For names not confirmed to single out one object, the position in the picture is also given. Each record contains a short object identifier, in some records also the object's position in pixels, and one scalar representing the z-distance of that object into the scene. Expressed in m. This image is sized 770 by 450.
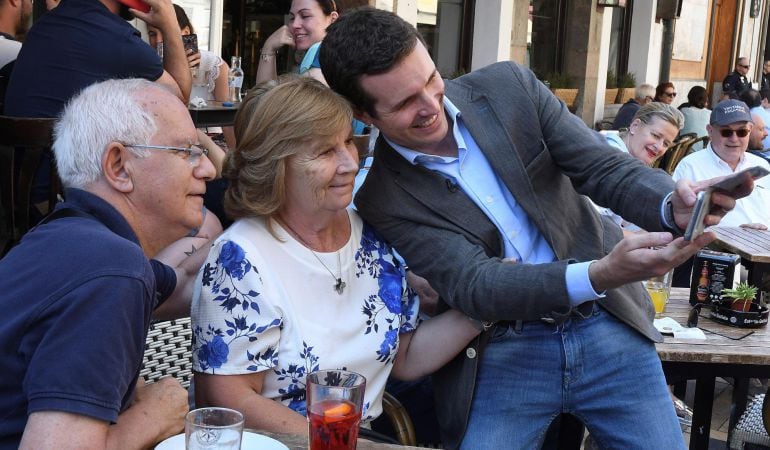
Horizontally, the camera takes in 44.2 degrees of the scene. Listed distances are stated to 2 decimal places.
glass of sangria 1.58
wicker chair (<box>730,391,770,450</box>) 3.32
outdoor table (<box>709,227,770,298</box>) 4.67
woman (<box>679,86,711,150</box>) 11.12
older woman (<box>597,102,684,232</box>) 5.24
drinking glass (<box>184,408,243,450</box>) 1.49
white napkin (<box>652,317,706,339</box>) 3.03
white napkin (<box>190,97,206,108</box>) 4.57
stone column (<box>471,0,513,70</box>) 10.95
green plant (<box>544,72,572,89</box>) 12.84
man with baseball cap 5.80
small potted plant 3.19
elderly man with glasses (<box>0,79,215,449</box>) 1.42
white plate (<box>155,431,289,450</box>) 1.61
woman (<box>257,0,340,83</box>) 5.02
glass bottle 5.86
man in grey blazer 2.23
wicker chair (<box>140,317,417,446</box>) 2.31
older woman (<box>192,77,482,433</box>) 2.06
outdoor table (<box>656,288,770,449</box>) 2.87
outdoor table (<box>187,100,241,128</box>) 4.23
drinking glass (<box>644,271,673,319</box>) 3.25
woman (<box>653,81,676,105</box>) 11.85
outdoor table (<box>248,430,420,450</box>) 1.70
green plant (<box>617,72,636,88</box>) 14.73
